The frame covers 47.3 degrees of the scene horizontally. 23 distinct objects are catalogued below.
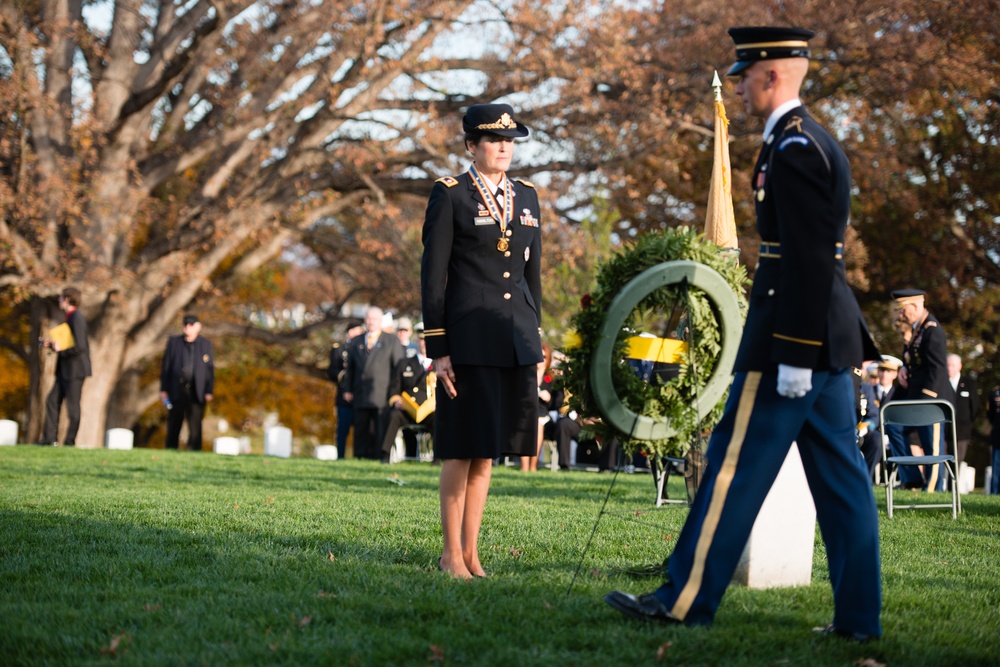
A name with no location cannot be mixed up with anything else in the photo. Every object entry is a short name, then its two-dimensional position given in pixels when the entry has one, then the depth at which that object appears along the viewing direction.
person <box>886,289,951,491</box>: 12.69
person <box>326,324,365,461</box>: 20.31
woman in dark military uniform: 5.64
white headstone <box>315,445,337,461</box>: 21.19
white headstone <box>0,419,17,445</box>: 19.30
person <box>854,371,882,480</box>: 15.69
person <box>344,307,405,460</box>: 18.44
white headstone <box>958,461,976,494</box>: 18.59
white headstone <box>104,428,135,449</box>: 20.77
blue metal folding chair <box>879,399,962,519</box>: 9.90
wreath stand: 5.02
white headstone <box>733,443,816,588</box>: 5.65
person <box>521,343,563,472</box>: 16.84
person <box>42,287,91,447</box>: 18.42
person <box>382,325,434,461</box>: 18.25
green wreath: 5.13
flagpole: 6.59
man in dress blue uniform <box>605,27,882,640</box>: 4.41
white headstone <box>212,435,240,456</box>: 21.64
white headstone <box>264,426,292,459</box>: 22.39
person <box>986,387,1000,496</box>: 18.50
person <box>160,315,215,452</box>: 19.88
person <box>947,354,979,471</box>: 17.91
